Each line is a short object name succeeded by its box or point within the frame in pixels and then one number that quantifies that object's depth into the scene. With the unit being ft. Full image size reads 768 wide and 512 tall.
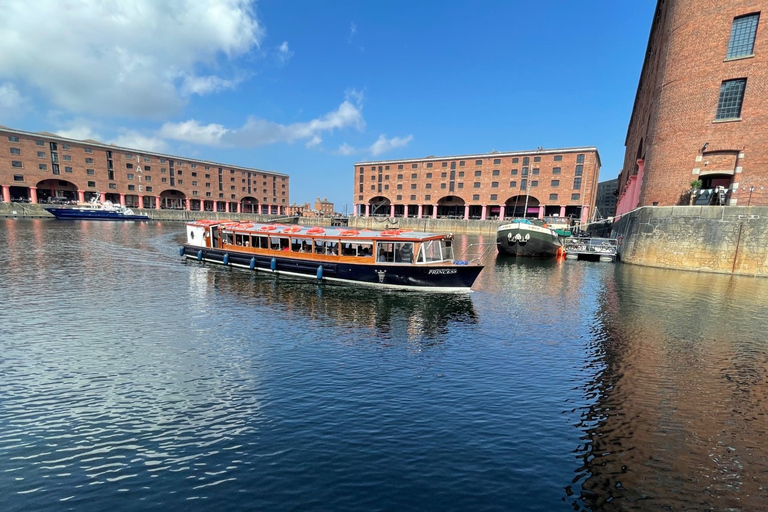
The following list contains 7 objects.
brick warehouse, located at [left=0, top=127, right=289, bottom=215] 291.38
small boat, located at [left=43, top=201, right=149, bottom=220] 282.56
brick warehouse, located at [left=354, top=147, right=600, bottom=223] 280.72
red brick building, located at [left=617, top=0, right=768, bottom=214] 107.45
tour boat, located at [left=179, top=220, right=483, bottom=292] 78.15
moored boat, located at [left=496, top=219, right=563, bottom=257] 147.95
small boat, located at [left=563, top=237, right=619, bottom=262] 141.28
